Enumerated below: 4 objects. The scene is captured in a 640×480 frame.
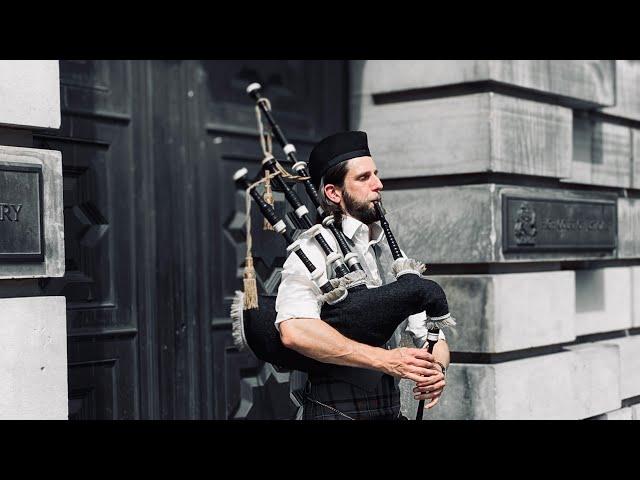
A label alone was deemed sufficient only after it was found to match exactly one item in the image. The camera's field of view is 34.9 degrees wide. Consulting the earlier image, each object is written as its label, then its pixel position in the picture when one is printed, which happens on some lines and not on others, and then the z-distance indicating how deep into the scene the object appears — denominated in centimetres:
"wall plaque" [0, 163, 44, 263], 430
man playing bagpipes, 408
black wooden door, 523
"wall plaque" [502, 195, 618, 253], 651
